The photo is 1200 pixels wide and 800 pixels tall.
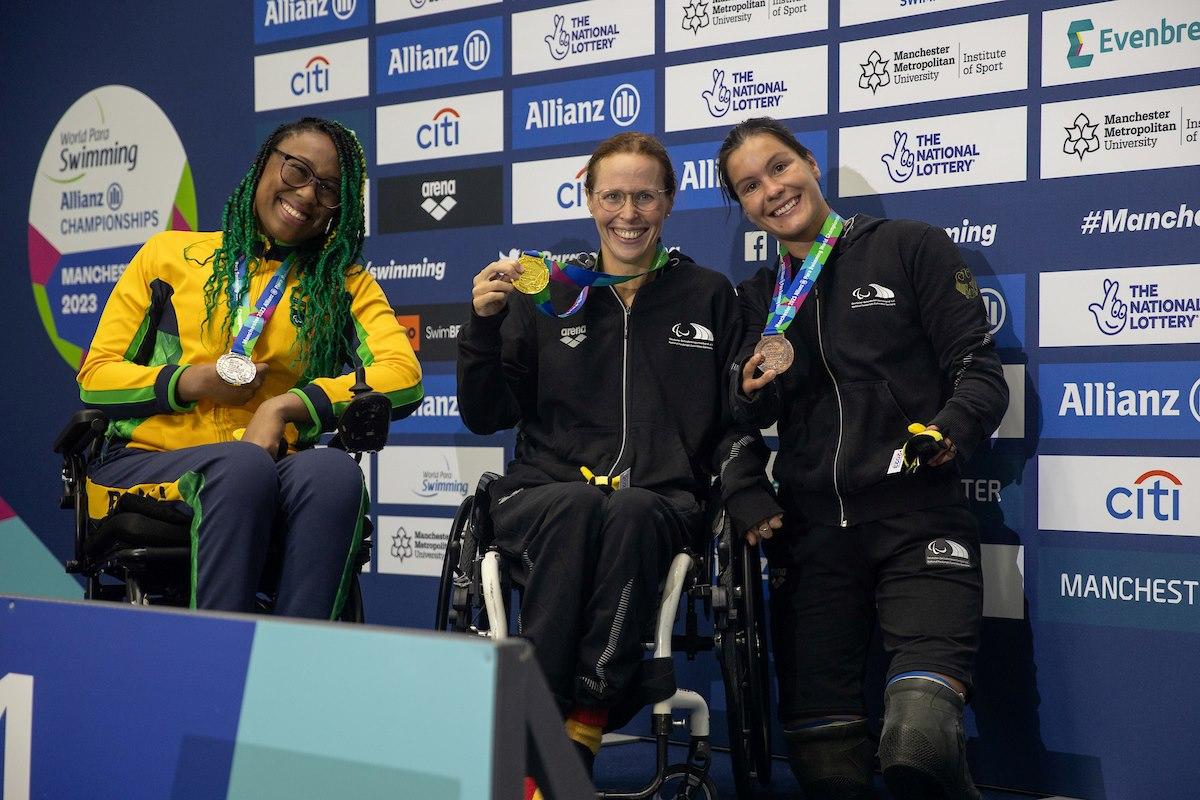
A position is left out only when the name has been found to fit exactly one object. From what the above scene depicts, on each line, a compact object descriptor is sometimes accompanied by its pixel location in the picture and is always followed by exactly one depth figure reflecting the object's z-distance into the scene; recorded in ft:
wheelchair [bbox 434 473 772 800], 8.37
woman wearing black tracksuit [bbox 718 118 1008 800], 9.00
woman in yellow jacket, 8.45
